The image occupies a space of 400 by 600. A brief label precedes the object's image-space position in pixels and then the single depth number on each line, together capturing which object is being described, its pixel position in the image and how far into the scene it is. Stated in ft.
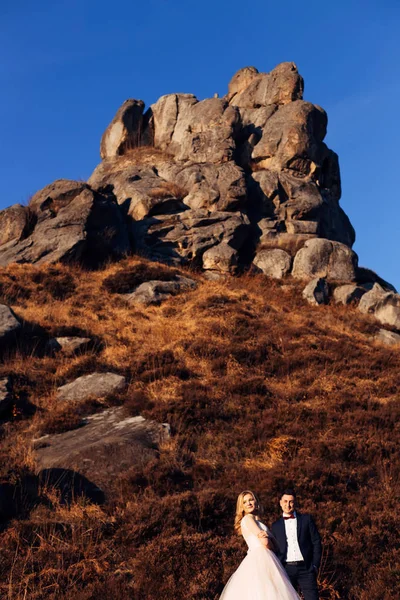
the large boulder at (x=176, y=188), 113.19
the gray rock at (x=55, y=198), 104.45
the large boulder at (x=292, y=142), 124.77
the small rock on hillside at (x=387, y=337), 79.20
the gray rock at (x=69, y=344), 62.12
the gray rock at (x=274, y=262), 104.58
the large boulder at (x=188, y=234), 106.01
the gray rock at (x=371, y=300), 91.86
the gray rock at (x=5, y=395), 46.55
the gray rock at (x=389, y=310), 88.12
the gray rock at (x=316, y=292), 92.38
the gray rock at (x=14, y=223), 101.09
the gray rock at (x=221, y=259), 103.45
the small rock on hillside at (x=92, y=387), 50.83
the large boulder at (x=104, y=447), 36.14
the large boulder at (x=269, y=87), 139.64
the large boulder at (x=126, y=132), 144.46
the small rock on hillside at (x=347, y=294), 95.30
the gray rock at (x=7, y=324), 59.26
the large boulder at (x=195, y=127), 125.59
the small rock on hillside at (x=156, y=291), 83.41
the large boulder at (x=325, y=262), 103.40
